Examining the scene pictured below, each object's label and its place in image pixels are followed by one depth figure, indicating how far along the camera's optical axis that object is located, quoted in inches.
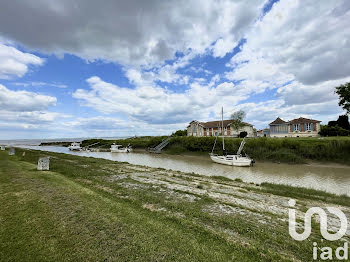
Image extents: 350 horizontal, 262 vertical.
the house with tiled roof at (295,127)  1626.5
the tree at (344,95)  1114.1
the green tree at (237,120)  2067.7
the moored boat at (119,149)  2036.9
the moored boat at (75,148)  2407.7
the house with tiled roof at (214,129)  2144.4
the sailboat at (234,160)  971.3
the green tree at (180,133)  2652.8
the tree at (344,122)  1964.8
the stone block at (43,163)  471.3
